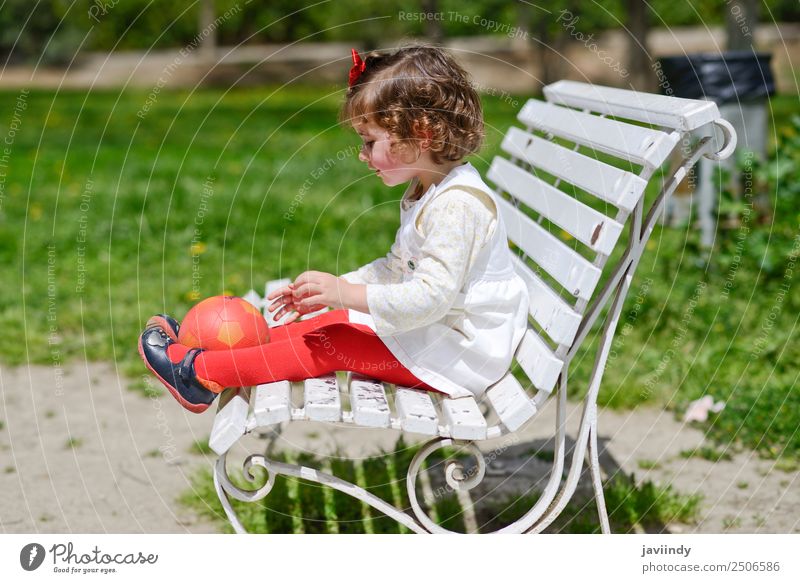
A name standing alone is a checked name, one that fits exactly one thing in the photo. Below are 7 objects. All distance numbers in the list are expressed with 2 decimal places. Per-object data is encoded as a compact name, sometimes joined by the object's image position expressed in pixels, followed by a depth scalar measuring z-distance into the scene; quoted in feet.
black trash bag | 15.87
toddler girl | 7.66
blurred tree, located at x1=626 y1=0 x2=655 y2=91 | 34.49
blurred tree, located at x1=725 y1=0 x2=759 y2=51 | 24.23
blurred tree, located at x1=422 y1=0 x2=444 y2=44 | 40.98
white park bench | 7.13
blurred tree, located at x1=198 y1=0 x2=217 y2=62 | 62.03
